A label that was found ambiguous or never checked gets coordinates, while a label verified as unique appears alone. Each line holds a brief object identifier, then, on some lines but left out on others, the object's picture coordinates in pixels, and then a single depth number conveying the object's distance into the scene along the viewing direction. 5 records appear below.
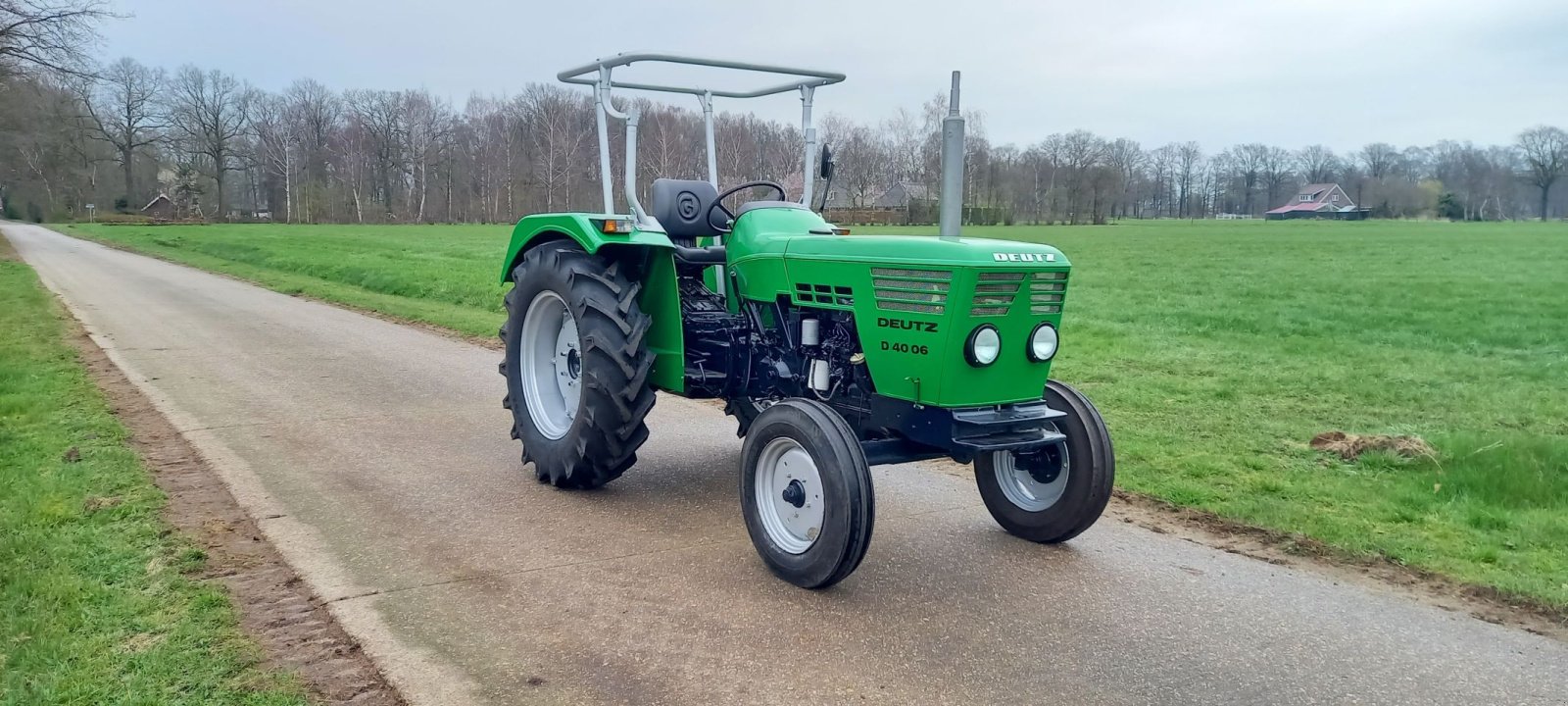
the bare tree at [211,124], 75.12
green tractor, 4.14
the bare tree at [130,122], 74.44
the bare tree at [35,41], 26.16
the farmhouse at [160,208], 75.12
